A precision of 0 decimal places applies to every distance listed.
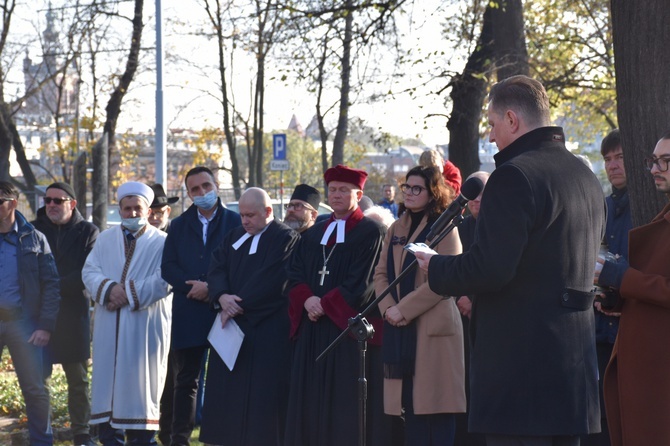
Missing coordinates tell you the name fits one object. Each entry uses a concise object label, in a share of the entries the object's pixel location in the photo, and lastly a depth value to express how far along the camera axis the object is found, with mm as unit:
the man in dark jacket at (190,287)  8078
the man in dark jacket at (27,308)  7934
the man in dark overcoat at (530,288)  4004
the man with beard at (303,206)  8484
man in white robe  7957
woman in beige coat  6332
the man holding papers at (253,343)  7500
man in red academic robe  6906
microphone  4327
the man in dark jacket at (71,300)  8641
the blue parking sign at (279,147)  21516
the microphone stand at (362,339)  5008
